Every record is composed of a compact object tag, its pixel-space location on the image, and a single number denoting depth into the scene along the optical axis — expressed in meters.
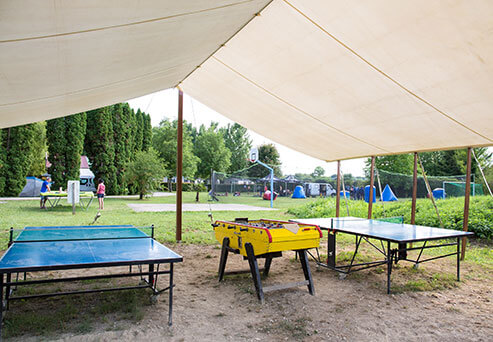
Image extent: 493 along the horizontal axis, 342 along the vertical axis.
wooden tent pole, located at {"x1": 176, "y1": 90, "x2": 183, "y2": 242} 6.53
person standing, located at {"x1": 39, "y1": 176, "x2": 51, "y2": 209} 12.45
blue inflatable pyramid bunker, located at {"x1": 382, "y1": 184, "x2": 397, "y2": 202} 16.19
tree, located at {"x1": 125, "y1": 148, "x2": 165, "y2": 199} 18.31
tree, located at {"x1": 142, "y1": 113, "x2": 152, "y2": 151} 24.61
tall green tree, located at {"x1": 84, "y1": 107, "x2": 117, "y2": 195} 20.55
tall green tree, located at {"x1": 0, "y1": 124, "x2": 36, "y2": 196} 18.19
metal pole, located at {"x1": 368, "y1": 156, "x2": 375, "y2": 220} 6.42
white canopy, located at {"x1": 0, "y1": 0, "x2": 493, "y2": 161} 2.22
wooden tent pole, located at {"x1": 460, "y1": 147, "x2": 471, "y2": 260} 5.03
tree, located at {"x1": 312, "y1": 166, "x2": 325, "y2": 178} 44.89
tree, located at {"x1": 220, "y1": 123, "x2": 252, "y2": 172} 42.47
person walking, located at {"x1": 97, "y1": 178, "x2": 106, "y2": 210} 12.54
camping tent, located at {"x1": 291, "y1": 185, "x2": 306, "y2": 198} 23.83
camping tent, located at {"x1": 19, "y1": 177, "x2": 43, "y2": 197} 20.08
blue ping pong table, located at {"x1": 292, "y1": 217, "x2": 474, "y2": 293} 3.84
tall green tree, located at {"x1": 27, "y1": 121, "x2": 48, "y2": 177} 23.61
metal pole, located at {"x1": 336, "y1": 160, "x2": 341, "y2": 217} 6.98
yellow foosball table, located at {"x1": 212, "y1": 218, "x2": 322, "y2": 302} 3.40
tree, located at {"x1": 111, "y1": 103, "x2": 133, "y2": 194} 21.52
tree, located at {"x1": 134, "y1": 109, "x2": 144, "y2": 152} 23.78
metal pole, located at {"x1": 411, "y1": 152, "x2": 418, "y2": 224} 5.86
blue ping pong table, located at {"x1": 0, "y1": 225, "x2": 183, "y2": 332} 2.42
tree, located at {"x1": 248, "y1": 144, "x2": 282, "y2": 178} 43.31
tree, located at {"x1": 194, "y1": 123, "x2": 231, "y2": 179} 33.16
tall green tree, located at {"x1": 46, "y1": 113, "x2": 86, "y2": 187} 17.83
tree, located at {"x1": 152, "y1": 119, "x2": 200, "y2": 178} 23.53
